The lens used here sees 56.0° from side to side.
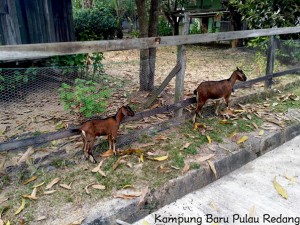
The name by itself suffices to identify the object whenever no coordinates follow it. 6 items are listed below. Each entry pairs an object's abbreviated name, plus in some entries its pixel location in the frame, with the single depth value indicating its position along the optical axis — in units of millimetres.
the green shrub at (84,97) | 3768
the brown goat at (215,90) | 4097
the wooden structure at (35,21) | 5617
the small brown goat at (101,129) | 3051
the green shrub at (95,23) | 14288
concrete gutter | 2545
